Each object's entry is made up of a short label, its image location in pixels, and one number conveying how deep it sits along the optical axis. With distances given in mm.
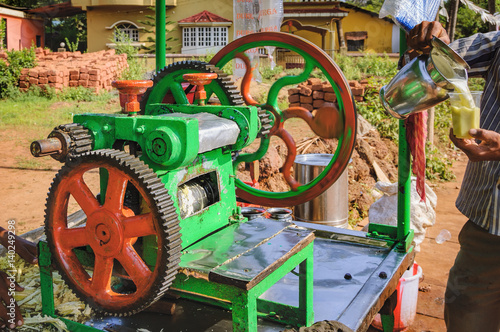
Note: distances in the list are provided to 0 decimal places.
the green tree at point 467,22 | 20484
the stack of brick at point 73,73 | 10438
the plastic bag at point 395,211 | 3812
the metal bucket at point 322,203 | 3951
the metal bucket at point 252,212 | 2520
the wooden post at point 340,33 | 20750
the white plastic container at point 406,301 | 2953
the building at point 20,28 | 19150
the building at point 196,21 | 19891
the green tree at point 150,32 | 19778
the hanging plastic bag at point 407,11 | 2139
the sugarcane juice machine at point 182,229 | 1598
